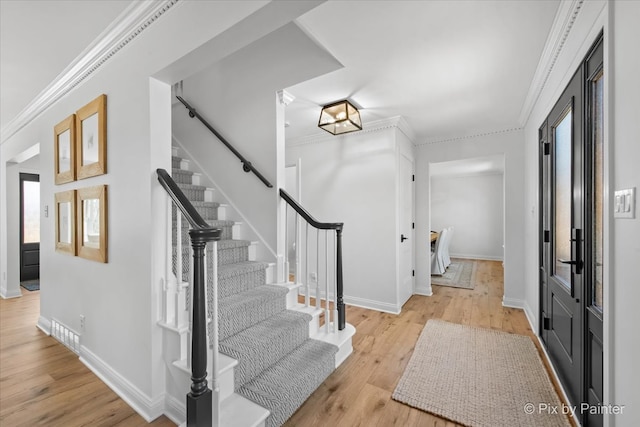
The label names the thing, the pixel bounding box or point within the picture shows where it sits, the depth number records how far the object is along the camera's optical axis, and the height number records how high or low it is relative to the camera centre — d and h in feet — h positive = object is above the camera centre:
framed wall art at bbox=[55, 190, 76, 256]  7.59 -0.27
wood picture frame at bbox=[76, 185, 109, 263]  6.55 -0.27
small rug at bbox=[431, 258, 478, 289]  16.21 -4.29
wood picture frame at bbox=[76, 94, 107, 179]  6.54 +1.82
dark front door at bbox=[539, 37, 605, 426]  4.65 -0.48
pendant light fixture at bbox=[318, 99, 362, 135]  9.09 +3.18
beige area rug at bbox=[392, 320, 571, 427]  5.62 -4.11
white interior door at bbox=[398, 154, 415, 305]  12.08 -0.97
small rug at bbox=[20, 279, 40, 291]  15.26 -4.18
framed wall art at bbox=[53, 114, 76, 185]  7.51 +1.77
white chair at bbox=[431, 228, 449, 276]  17.92 -2.96
